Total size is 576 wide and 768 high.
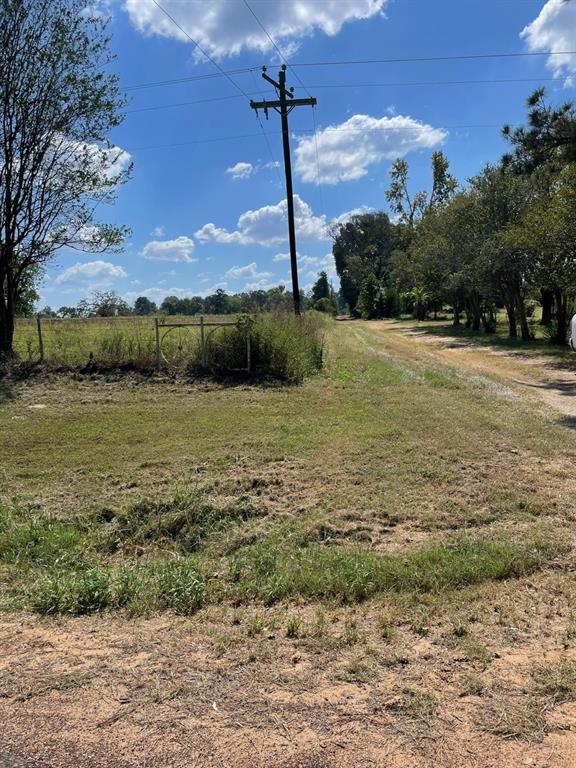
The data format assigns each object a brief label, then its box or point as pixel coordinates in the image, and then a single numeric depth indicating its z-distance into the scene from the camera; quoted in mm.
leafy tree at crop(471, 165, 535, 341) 21047
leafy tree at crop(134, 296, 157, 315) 78725
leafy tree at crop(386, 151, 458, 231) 51031
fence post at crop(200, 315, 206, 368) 13430
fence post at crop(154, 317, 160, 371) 13398
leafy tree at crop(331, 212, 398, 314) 76938
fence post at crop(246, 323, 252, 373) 13180
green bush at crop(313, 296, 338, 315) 54525
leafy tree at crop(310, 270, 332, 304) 91500
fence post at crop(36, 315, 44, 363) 13805
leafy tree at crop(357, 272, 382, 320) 60469
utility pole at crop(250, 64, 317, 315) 17078
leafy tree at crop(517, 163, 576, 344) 15172
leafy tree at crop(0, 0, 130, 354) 13141
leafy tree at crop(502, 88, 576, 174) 13594
